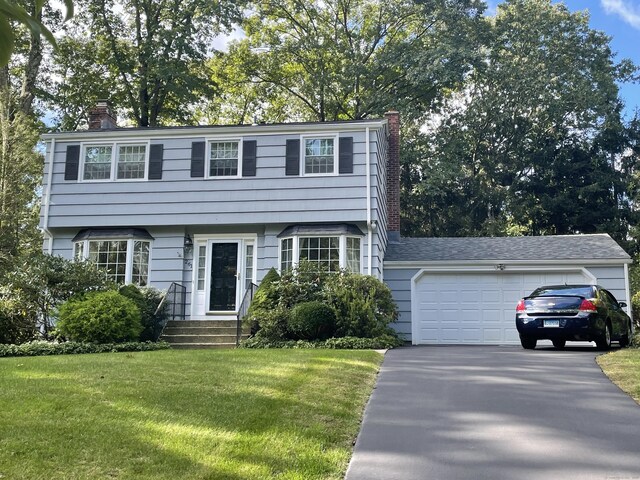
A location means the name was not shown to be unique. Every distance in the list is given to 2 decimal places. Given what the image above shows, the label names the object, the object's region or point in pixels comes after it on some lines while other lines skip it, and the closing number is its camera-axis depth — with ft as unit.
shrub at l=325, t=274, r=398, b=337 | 45.96
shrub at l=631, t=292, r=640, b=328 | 60.85
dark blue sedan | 40.27
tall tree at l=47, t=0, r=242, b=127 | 87.25
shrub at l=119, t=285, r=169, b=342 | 48.47
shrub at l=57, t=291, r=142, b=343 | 42.98
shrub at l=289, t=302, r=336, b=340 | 44.70
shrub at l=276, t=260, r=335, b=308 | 48.03
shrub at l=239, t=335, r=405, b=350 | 43.27
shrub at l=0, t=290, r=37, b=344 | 44.45
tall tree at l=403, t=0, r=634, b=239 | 92.02
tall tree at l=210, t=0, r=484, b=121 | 90.58
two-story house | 53.78
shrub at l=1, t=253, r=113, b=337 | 45.11
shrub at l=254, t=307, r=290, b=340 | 46.06
